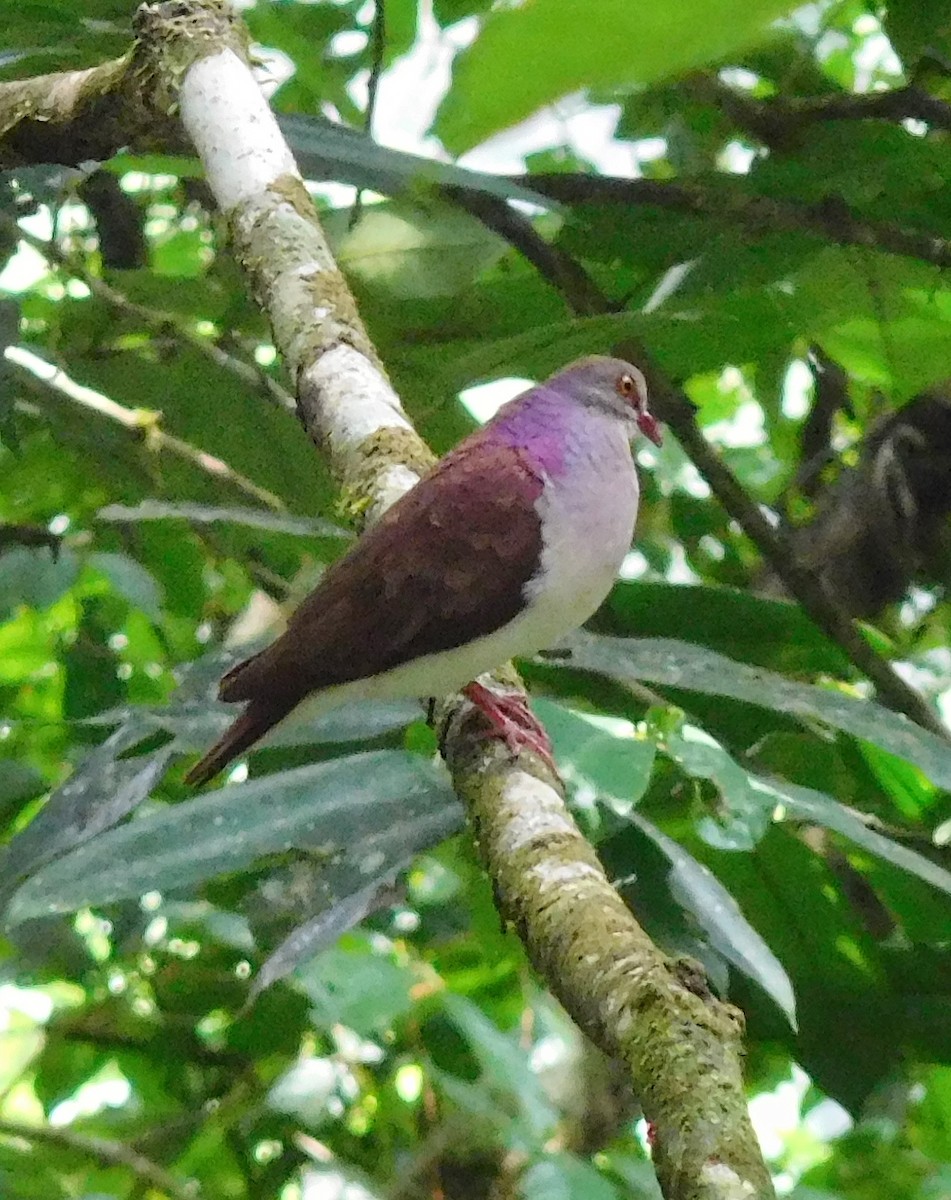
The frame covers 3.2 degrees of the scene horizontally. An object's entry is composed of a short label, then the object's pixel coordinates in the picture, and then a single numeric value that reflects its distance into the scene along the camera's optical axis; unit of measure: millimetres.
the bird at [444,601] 6239
